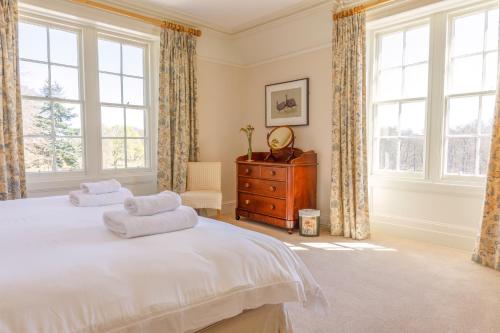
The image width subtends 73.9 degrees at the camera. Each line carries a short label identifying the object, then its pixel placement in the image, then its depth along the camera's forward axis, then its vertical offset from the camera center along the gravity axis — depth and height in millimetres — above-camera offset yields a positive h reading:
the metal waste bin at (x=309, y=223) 3973 -910
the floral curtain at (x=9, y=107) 3211 +382
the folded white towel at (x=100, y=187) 2459 -309
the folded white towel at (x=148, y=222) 1496 -358
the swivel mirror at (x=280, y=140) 4621 +107
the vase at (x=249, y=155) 4762 -111
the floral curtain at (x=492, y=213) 2900 -572
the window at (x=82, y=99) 3654 +569
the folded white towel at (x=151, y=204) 1607 -286
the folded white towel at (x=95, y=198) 2329 -379
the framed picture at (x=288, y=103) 4578 +639
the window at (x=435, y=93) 3354 +618
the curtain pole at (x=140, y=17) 3791 +1612
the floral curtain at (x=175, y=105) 4387 +562
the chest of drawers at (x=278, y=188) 4152 -534
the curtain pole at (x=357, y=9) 3652 +1577
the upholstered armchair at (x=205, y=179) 4454 -453
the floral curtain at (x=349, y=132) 3801 +183
